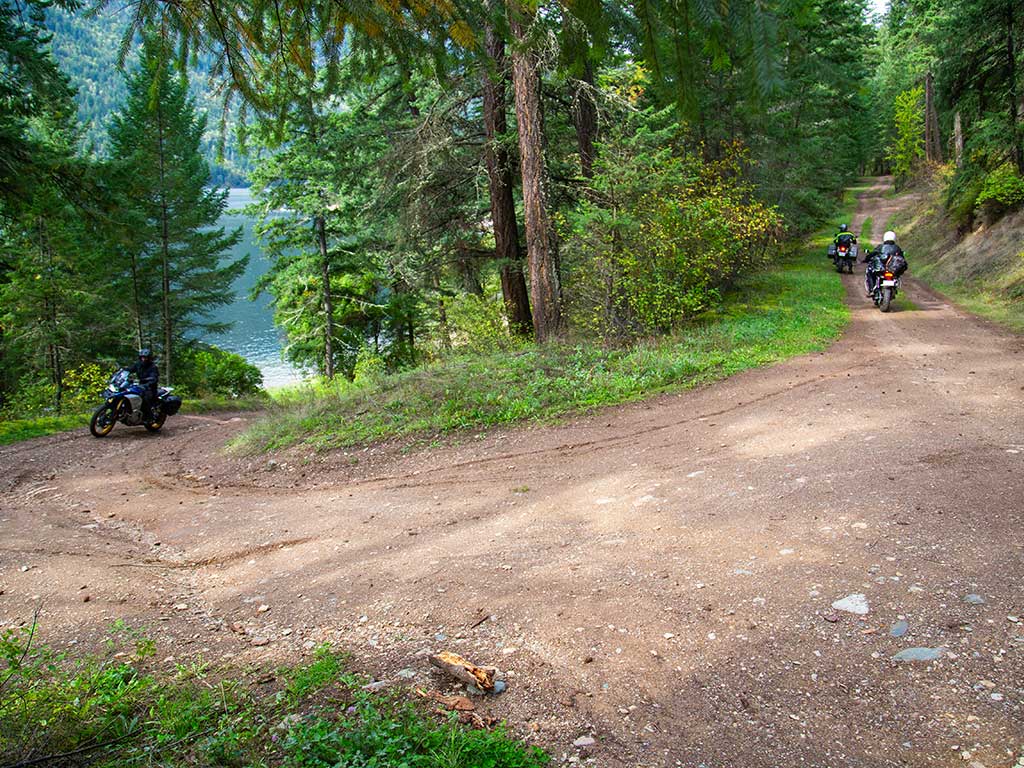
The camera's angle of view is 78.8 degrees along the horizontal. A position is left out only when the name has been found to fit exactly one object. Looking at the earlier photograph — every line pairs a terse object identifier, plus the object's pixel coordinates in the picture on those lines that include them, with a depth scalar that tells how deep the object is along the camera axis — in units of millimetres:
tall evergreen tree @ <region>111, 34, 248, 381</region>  23141
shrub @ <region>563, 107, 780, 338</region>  12516
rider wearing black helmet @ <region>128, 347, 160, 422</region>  12867
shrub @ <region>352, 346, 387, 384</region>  22766
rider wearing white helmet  16562
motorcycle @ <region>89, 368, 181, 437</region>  12516
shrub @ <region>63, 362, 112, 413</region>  18984
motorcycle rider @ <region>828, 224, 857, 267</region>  24828
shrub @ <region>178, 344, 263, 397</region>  27172
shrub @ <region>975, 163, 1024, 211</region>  20125
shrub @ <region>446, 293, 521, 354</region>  14359
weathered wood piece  3021
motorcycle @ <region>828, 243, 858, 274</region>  24812
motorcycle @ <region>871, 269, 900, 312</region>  15992
